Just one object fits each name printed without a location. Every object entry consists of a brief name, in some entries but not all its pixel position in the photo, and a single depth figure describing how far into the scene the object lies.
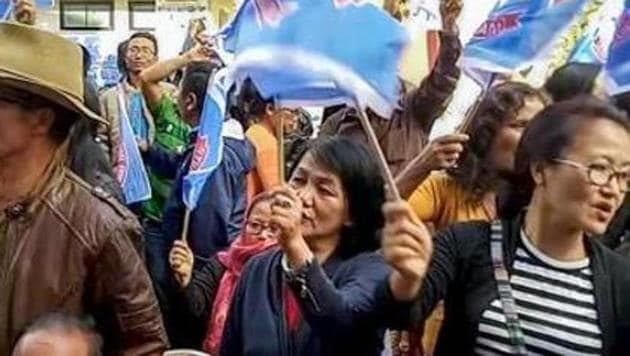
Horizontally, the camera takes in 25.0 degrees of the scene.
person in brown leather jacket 2.78
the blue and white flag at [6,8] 4.46
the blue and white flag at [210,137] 4.43
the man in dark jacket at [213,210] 4.79
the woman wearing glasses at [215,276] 3.64
